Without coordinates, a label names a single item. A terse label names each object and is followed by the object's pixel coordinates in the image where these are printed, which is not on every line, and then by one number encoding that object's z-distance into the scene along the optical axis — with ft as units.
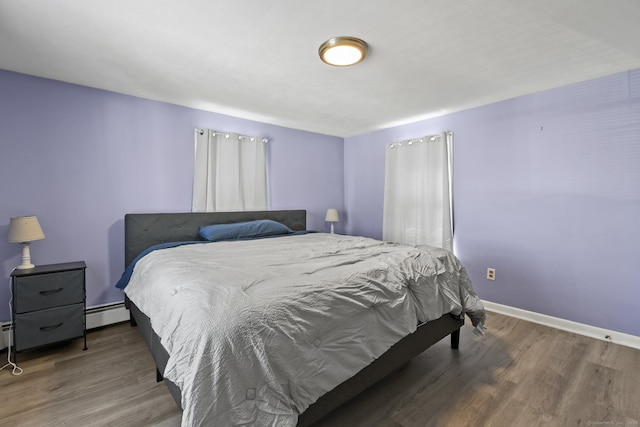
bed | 3.61
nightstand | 6.66
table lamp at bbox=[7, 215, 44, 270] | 6.97
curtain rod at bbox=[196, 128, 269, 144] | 10.64
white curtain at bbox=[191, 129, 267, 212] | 10.68
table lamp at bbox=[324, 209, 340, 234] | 14.26
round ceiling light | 6.10
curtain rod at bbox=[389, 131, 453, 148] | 11.50
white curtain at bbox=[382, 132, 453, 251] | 11.31
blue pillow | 9.89
